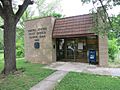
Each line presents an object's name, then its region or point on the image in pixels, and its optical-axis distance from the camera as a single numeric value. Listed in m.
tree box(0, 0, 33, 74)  5.38
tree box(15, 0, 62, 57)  17.18
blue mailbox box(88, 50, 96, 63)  6.56
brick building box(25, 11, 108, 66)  6.63
